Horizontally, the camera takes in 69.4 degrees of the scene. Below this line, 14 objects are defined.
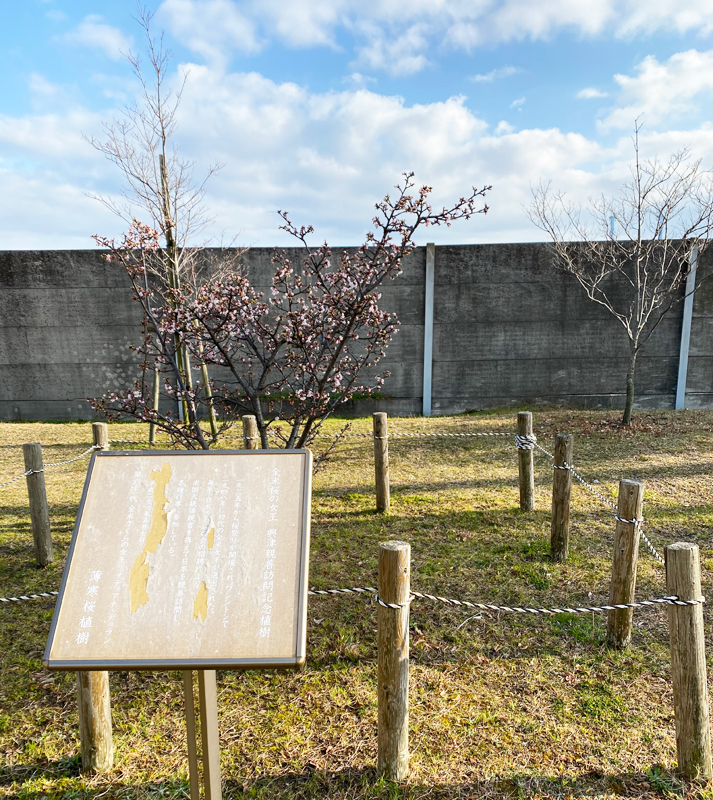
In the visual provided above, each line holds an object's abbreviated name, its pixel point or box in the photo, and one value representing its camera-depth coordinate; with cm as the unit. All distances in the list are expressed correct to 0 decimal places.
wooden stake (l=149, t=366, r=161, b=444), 821
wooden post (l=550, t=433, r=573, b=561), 425
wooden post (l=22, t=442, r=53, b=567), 446
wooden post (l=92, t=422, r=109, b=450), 459
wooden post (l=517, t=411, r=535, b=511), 533
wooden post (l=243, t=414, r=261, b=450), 485
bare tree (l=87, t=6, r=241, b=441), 733
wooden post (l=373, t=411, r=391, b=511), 541
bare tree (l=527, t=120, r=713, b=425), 970
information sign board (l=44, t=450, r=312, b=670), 174
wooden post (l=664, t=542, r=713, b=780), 227
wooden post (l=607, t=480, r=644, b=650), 302
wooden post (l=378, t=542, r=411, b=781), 217
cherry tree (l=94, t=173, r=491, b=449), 435
